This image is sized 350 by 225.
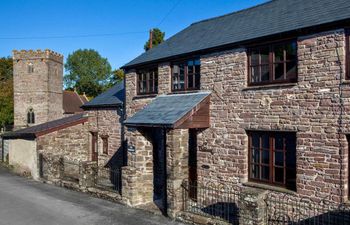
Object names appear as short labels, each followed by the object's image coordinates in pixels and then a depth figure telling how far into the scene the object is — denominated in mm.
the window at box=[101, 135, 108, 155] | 18509
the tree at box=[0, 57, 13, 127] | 41597
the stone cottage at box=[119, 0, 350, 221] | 8602
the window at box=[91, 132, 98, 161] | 19375
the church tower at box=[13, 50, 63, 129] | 40188
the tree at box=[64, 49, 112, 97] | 70375
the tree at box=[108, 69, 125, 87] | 61412
